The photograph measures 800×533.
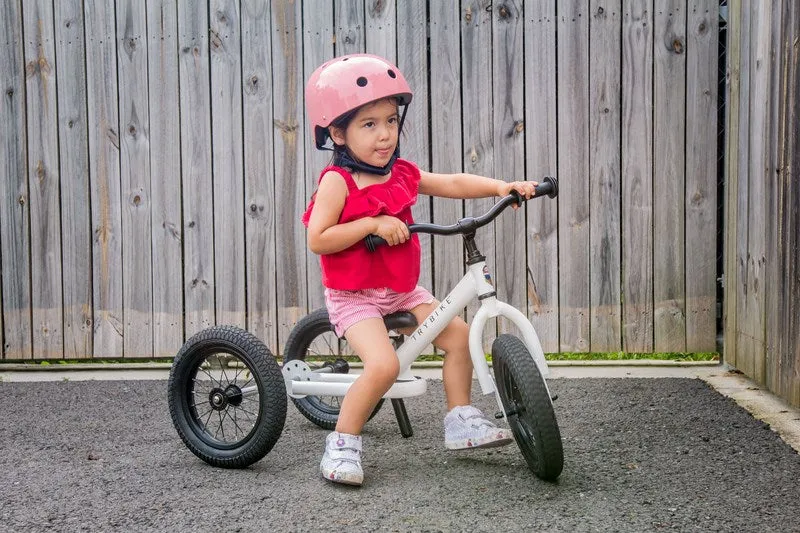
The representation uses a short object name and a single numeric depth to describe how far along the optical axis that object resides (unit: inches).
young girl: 115.3
